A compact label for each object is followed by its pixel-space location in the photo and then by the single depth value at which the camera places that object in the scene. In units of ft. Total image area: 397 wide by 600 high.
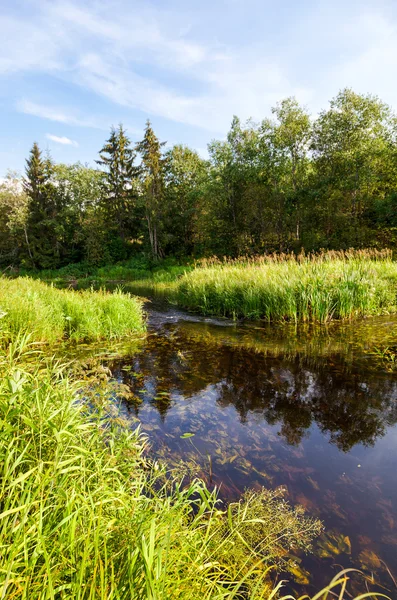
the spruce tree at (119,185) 131.85
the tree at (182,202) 109.40
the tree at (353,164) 70.85
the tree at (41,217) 132.36
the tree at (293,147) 83.41
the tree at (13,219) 126.11
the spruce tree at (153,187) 105.40
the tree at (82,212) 126.31
